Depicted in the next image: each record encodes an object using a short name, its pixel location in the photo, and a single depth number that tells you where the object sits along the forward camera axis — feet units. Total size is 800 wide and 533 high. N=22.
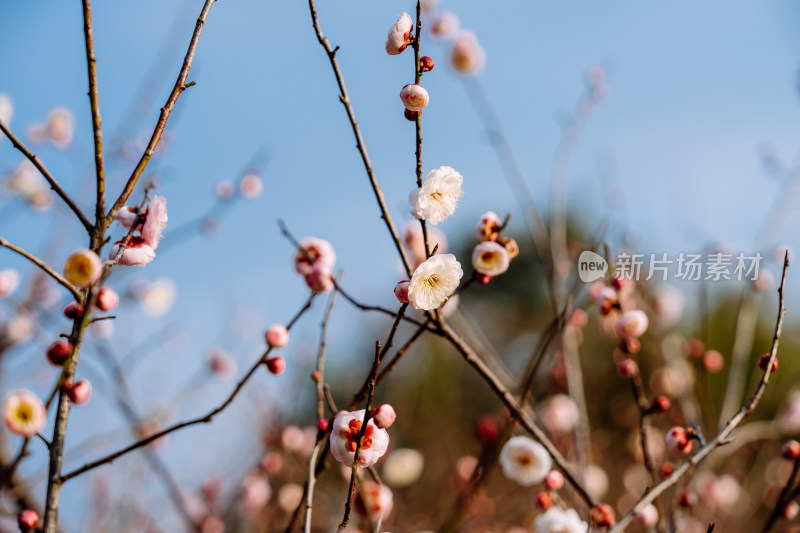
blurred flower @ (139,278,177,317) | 4.08
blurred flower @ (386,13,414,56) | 2.35
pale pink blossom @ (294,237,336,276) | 2.57
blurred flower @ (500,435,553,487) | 2.67
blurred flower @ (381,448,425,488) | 4.06
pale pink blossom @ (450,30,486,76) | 3.44
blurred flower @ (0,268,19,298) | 2.92
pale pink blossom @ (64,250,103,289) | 2.21
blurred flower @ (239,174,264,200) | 3.14
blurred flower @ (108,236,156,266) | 2.31
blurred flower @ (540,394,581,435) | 3.80
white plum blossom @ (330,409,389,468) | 2.27
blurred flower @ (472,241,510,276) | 2.43
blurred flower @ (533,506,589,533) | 2.54
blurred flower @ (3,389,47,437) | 2.24
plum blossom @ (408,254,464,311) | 2.30
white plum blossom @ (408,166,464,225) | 2.34
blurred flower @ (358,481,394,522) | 2.49
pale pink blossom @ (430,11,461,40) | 3.32
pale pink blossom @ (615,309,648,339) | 2.62
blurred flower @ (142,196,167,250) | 2.33
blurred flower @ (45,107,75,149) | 4.25
